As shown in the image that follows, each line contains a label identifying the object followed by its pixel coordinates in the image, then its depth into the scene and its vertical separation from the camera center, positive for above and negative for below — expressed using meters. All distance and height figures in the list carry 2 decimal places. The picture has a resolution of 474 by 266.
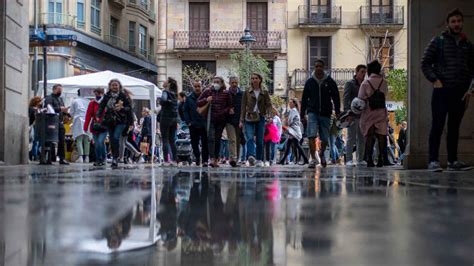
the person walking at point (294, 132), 17.02 +0.14
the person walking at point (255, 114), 12.80 +0.43
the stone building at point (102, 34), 37.03 +6.28
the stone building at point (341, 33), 40.56 +6.26
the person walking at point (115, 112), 12.55 +0.44
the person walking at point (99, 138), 12.88 -0.04
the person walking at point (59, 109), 15.09 +0.58
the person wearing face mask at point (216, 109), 12.95 +0.53
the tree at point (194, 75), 39.34 +3.57
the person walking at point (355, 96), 12.49 +0.68
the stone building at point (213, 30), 41.41 +6.49
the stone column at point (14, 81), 12.55 +1.04
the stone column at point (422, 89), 10.50 +0.78
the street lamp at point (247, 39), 24.17 +3.50
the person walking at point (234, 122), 13.31 +0.29
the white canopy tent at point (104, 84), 19.69 +1.50
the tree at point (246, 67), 33.69 +3.69
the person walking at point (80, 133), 18.00 +0.07
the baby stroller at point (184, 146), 18.49 -0.28
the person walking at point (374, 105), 11.14 +0.54
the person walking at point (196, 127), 13.19 +0.19
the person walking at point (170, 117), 13.97 +0.40
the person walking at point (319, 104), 11.37 +0.56
